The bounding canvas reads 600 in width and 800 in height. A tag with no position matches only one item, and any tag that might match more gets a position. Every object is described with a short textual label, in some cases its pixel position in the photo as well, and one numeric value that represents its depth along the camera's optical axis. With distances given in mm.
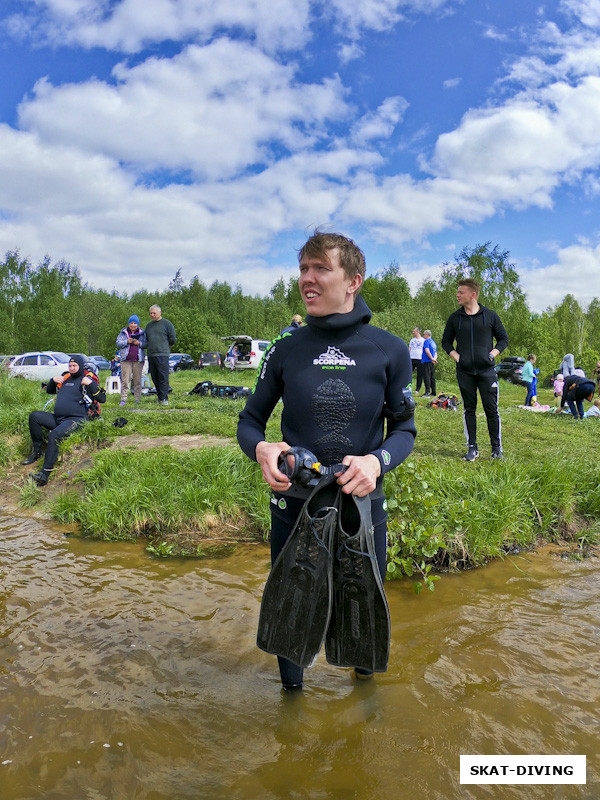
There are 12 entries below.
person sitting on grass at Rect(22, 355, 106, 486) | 7906
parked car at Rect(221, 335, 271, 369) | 28375
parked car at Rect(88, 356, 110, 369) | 37019
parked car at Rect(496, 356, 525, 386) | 31828
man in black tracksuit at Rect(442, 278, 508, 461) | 6752
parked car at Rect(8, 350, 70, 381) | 25984
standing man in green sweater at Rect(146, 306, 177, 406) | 11805
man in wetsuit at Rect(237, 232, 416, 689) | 2395
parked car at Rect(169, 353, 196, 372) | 36969
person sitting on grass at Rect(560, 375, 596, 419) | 12117
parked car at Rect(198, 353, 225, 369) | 34750
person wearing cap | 11769
